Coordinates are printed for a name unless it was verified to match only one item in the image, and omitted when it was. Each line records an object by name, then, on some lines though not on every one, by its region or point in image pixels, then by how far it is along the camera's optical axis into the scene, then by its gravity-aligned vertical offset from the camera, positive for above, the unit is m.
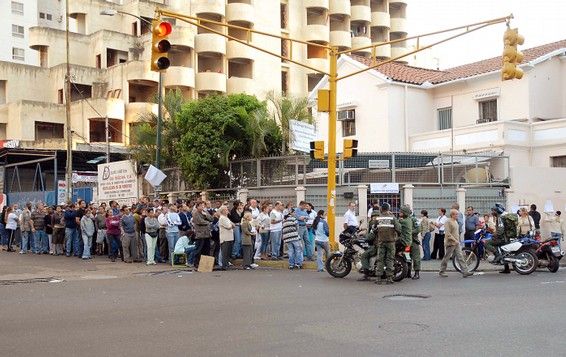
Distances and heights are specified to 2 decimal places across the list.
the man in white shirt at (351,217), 20.81 -0.43
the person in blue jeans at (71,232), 23.27 -0.87
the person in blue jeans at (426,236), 21.71 -1.07
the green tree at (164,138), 29.33 +2.96
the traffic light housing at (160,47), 14.02 +3.27
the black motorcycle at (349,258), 15.81 -1.30
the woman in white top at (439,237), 21.81 -1.12
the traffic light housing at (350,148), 19.52 +1.59
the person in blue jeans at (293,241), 18.47 -1.00
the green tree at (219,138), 26.20 +2.60
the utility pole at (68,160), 30.97 +2.16
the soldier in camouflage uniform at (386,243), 15.04 -0.89
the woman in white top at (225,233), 18.48 -0.76
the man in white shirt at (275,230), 20.42 -0.76
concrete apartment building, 49.91 +11.14
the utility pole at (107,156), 36.94 +2.74
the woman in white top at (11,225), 26.59 -0.68
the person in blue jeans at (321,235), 18.03 -0.82
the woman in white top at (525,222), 19.22 -0.59
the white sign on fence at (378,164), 23.53 +1.35
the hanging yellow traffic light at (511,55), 15.25 +3.27
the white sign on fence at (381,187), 22.69 +0.54
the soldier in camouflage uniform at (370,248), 15.49 -1.02
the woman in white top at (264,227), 20.52 -0.67
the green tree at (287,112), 26.34 +3.60
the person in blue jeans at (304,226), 20.08 -0.65
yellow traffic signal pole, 19.08 +1.75
